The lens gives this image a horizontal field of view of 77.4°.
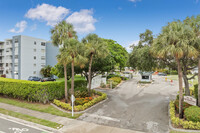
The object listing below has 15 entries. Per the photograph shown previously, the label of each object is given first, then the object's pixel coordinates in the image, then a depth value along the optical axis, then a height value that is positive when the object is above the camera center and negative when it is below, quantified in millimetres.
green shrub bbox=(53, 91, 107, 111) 12188 -3743
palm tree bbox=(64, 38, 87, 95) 12641 +1808
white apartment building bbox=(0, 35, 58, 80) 37312 +4073
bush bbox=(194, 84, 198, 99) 12426 -2287
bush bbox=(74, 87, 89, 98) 15134 -2973
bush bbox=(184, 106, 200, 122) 8896 -3314
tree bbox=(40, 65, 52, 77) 39653 -748
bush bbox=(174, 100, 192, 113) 11198 -3356
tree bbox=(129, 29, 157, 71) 13542 +1157
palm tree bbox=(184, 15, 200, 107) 9816 +3685
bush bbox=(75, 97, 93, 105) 13211 -3460
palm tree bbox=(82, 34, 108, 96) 14438 +2641
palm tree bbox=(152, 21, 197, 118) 9153 +2031
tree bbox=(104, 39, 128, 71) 30348 +5122
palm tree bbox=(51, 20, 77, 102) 13398 +3872
